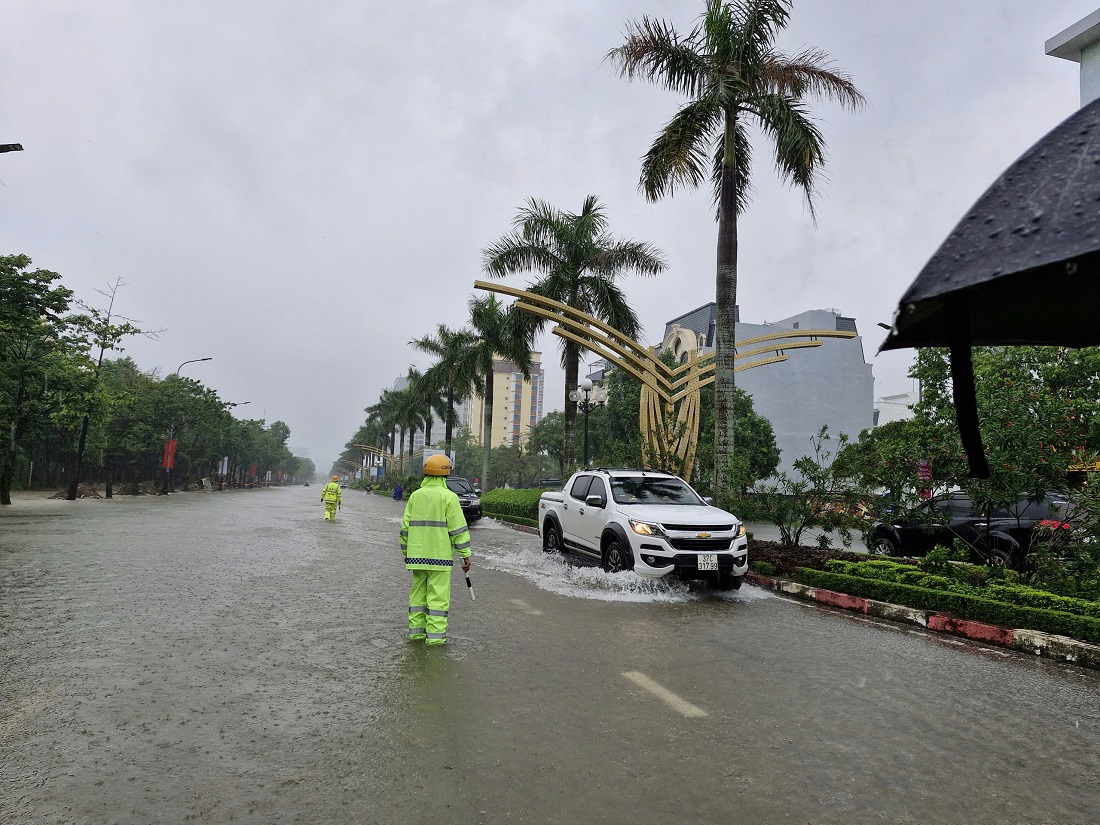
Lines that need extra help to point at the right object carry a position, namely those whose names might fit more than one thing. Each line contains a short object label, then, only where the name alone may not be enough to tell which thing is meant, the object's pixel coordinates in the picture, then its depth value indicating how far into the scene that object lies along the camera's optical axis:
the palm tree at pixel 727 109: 15.23
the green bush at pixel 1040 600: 7.75
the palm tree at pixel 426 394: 50.19
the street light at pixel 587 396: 24.84
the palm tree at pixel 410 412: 62.22
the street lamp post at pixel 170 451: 54.15
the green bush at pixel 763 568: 11.95
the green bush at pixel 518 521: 25.90
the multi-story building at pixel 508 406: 189.00
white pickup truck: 10.08
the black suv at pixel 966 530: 10.87
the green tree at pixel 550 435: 74.38
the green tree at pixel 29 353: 25.75
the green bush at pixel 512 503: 27.20
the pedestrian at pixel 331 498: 25.92
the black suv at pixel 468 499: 25.67
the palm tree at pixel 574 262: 25.75
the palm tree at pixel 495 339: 28.09
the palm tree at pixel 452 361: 40.94
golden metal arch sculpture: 18.86
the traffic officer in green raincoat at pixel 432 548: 6.88
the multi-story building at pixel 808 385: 60.31
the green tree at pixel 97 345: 31.55
